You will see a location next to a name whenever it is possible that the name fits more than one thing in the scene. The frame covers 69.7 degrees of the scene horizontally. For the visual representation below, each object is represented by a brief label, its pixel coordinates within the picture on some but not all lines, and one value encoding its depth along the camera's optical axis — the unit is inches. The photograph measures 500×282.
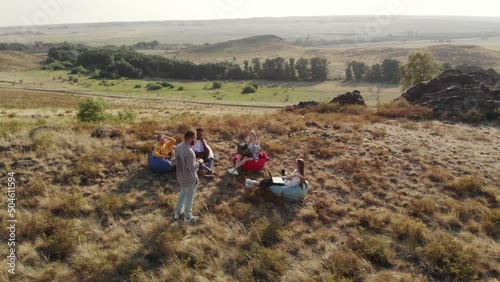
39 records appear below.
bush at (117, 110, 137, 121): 914.4
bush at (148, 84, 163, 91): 3838.6
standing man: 339.3
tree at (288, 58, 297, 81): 4877.0
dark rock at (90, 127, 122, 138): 564.7
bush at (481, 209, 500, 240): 378.0
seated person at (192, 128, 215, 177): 457.4
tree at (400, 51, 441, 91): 2165.4
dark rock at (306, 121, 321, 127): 712.4
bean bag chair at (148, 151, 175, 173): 454.0
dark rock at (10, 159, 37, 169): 454.2
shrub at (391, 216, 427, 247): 354.0
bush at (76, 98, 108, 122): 922.7
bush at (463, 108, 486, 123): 792.3
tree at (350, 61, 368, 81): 4972.9
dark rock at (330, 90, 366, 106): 987.9
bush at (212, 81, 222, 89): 4099.4
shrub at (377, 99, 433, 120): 808.2
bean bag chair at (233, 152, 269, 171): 467.2
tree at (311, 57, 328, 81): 4943.4
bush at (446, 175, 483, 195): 461.7
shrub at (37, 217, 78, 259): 319.3
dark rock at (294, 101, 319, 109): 1026.2
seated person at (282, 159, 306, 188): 408.2
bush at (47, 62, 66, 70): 5423.2
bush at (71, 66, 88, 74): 5057.6
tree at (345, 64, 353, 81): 4934.5
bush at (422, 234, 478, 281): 312.0
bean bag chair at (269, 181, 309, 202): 407.8
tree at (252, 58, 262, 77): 5018.9
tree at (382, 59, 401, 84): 4724.4
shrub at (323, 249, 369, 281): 308.0
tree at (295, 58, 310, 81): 4906.5
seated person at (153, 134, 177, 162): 450.0
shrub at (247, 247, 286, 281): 305.3
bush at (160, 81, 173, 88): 4039.4
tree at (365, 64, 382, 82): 4805.6
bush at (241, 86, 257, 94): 3682.6
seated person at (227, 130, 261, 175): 457.4
